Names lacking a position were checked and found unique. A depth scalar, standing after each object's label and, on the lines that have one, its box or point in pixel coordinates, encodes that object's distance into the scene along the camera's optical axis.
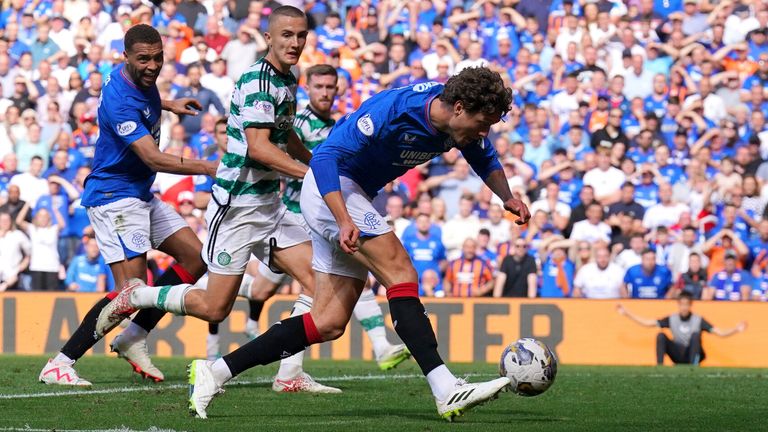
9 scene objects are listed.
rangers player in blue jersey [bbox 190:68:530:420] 7.80
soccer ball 8.16
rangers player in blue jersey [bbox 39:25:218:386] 10.34
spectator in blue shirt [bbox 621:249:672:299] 17.75
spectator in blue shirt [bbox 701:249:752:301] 17.67
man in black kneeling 16.56
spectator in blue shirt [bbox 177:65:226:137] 21.47
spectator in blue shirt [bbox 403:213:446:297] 18.33
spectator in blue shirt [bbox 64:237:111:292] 18.86
